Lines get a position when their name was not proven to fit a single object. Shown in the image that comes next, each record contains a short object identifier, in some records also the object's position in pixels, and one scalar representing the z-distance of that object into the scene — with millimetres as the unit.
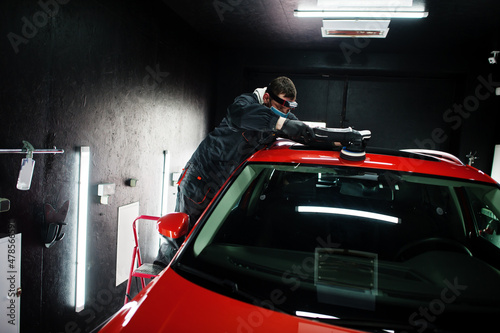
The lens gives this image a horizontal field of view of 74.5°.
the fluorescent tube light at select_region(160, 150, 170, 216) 4121
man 2348
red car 1024
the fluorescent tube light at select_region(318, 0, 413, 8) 3350
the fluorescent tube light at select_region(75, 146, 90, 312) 2539
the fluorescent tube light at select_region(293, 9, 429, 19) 3636
